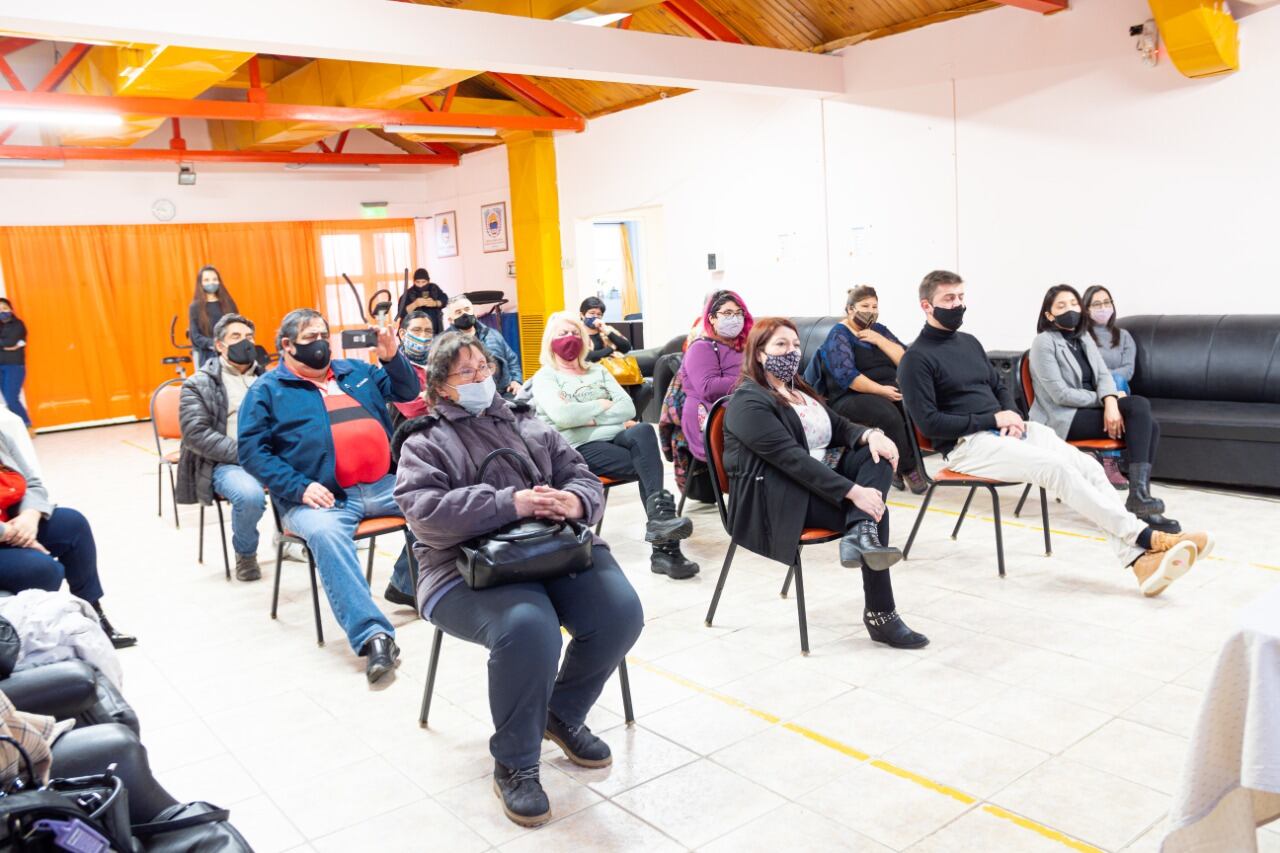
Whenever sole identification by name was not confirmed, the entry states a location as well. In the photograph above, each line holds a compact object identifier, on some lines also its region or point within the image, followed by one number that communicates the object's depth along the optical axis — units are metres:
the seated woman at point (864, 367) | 5.89
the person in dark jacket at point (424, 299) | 8.77
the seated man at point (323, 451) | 3.70
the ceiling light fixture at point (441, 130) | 9.84
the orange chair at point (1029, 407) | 4.91
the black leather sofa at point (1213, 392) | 5.25
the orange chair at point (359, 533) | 3.87
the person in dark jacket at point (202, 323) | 9.01
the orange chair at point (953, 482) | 4.20
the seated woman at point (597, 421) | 4.72
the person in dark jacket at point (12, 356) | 10.83
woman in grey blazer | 4.84
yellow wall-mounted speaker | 5.55
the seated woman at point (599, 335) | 6.89
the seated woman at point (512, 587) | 2.58
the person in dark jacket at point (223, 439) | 4.84
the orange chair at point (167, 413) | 5.71
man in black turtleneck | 3.88
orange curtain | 11.52
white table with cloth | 1.66
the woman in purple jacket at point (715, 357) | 4.73
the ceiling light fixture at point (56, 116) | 8.08
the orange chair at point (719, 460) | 3.72
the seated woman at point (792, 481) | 3.47
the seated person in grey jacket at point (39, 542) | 3.34
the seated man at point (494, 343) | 5.67
